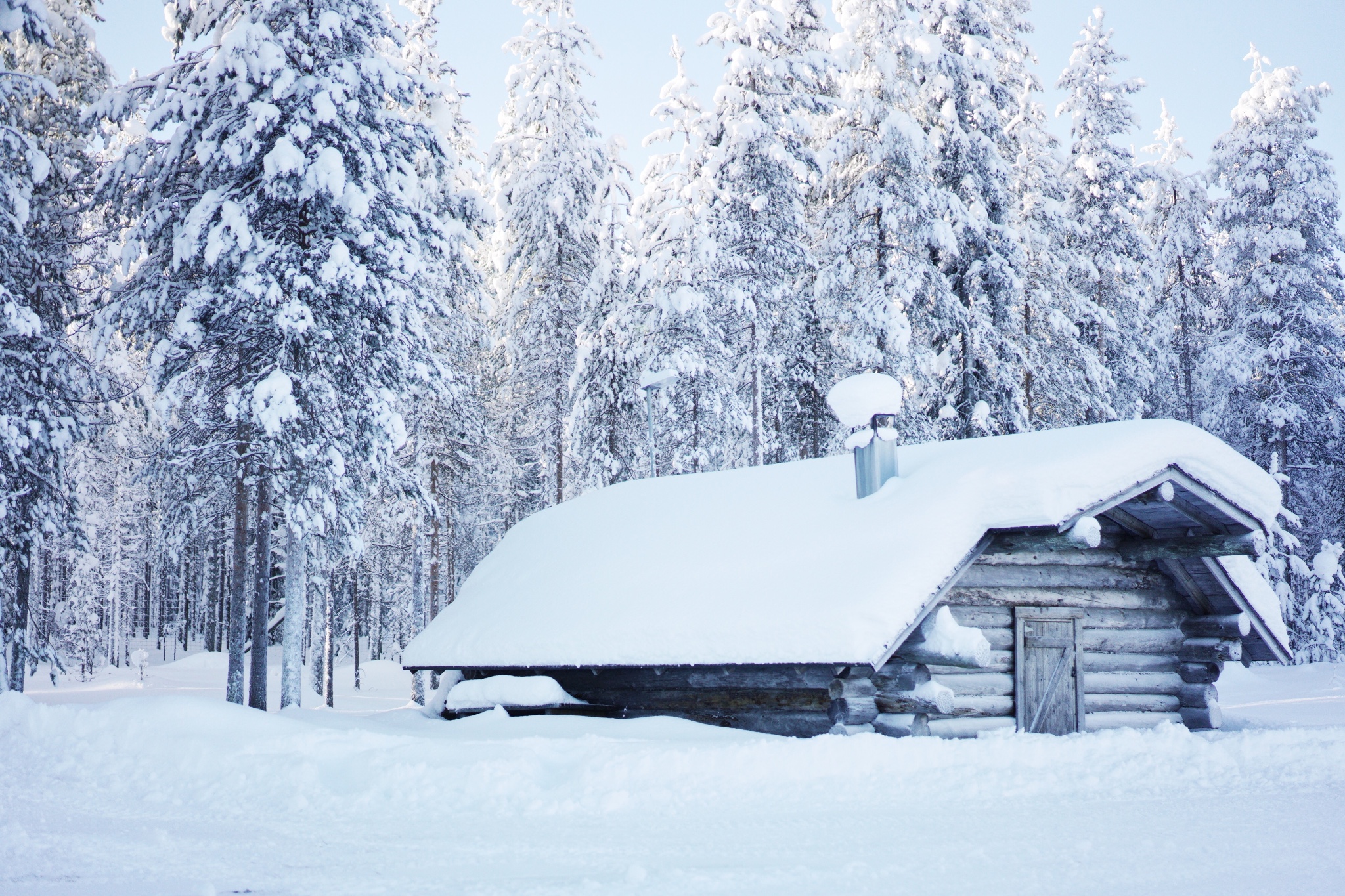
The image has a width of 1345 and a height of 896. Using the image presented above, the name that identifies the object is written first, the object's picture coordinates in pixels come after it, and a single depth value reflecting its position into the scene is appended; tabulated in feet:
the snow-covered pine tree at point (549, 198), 81.92
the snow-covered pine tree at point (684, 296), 70.59
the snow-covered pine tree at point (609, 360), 77.20
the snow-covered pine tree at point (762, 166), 70.28
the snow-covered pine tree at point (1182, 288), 96.53
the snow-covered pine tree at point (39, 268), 48.75
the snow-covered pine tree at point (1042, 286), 75.10
